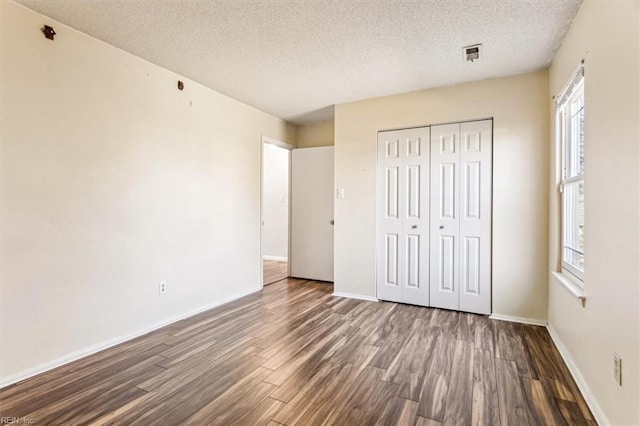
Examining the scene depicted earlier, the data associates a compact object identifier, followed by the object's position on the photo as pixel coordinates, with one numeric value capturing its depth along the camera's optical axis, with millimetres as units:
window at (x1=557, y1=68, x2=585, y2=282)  2271
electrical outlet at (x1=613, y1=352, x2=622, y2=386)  1465
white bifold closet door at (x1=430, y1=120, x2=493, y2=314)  3295
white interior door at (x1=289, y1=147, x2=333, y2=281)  4773
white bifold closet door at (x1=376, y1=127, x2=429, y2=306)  3592
